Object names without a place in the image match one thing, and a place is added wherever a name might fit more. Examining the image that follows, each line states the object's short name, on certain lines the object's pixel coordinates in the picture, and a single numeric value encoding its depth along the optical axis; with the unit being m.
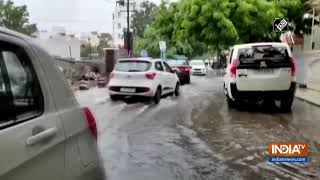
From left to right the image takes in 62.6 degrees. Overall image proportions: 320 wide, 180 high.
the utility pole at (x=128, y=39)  20.81
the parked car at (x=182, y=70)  15.03
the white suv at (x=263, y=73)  7.23
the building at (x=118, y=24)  56.53
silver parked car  1.32
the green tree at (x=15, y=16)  24.03
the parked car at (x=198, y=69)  24.62
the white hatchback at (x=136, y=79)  8.68
